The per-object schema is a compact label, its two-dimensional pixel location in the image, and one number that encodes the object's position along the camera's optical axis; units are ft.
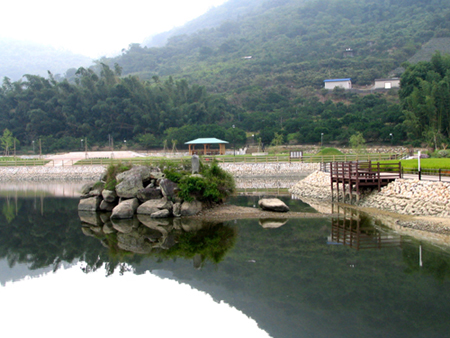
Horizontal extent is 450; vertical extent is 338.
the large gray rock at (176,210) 58.80
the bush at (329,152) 135.93
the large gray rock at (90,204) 66.49
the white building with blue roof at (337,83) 329.72
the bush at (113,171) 65.36
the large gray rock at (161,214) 58.49
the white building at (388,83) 314.12
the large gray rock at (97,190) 67.86
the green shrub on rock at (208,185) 59.36
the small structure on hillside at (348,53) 431.64
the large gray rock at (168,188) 60.08
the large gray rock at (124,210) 59.11
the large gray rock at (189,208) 58.59
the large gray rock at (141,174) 63.36
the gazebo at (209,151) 169.89
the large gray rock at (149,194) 61.57
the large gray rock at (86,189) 70.03
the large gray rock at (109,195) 64.49
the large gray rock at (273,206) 60.06
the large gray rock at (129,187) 62.03
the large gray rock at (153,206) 59.88
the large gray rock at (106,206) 65.46
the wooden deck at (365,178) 64.23
